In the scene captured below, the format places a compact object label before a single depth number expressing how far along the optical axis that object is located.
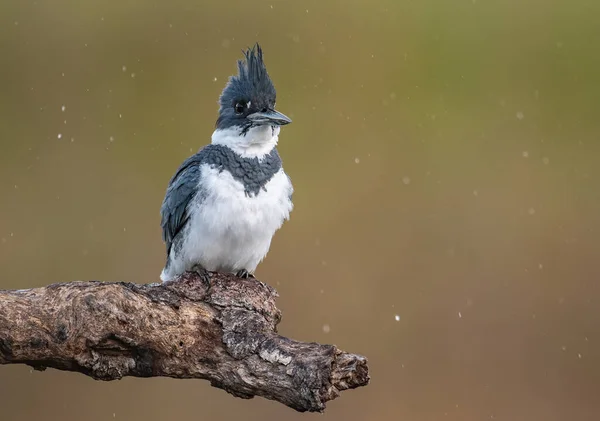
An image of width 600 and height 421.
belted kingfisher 5.57
